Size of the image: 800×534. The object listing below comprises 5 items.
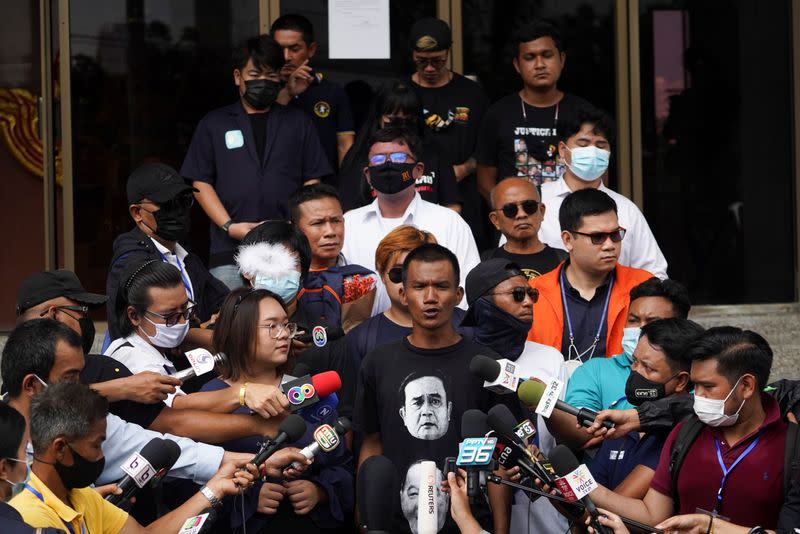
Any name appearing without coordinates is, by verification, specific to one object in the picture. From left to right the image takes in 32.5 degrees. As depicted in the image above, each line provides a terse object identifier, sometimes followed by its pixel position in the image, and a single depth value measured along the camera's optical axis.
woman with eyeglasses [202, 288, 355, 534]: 6.24
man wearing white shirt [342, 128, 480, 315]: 8.41
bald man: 8.20
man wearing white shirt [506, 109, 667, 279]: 8.62
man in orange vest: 7.52
